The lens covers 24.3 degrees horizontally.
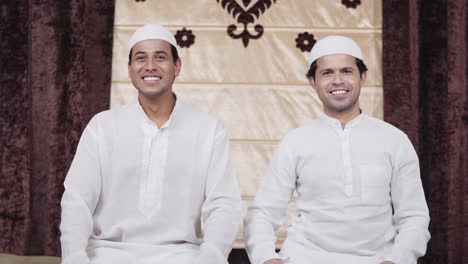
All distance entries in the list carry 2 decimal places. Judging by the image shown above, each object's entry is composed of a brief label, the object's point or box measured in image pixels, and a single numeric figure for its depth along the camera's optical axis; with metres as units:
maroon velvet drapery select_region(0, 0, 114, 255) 4.15
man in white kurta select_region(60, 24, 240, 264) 3.31
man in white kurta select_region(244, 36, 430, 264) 3.29
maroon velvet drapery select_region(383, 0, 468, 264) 4.07
